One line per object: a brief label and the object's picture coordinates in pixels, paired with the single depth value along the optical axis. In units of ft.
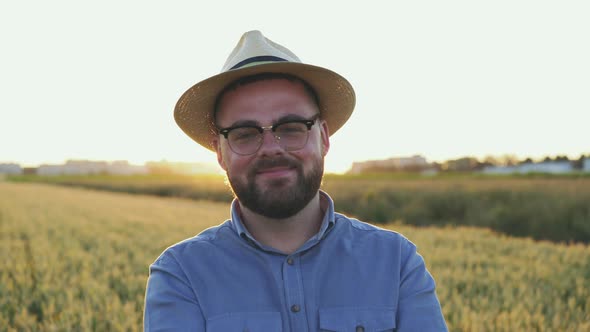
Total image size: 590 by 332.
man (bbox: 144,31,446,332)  5.54
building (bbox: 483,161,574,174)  188.29
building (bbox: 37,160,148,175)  382.83
